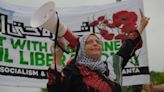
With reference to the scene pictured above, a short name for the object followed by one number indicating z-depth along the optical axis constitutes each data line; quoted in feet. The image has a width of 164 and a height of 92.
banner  21.89
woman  12.00
